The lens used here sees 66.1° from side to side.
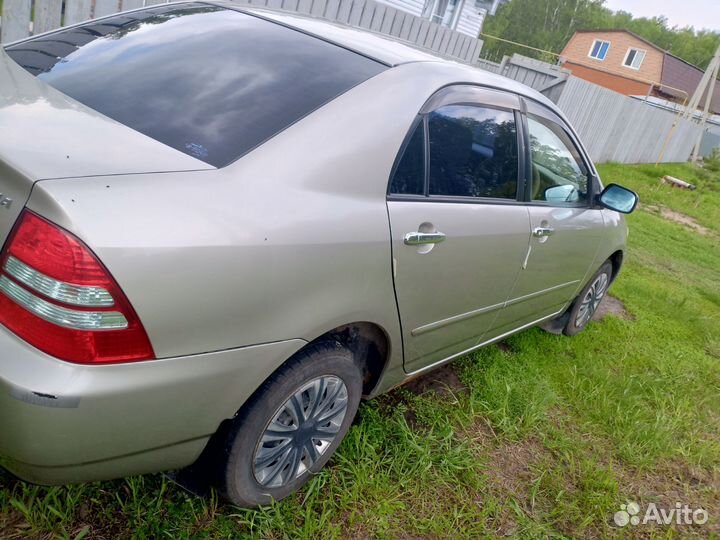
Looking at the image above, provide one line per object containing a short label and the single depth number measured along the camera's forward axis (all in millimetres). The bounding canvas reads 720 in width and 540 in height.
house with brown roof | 41438
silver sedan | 1345
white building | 16281
